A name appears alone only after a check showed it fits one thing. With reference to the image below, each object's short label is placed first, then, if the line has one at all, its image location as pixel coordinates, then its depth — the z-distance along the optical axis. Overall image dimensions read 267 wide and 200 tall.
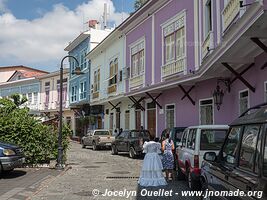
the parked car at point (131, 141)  19.55
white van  9.02
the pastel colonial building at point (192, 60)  11.17
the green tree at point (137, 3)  36.72
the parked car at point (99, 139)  26.77
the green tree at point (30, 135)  14.98
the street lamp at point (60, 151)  14.55
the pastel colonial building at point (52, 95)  46.24
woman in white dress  10.47
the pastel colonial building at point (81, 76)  37.91
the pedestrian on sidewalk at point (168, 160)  11.43
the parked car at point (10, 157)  11.94
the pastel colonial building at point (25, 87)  53.30
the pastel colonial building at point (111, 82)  27.95
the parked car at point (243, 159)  3.72
